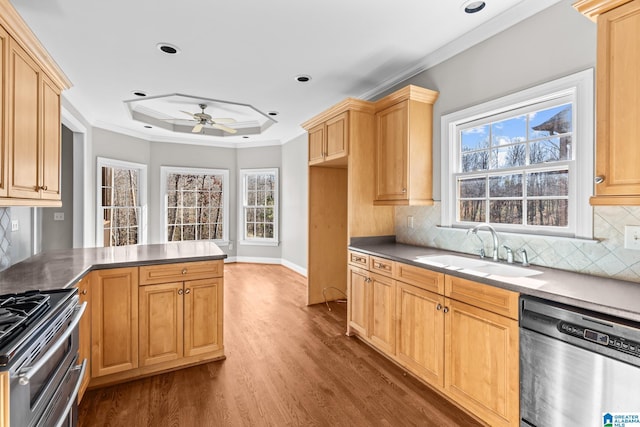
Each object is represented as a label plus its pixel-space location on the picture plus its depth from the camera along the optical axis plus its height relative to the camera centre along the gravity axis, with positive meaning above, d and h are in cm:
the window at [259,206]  693 +15
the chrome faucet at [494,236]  238 -17
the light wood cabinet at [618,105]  144 +52
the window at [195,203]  658 +19
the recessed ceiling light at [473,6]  224 +151
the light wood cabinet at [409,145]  297 +66
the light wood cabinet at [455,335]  177 -83
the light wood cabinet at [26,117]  168 +59
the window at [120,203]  539 +17
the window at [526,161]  202 +41
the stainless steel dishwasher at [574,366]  130 -70
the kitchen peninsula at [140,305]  226 -73
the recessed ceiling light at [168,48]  285 +152
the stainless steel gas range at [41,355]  111 -58
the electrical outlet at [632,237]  173 -13
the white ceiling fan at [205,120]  466 +141
